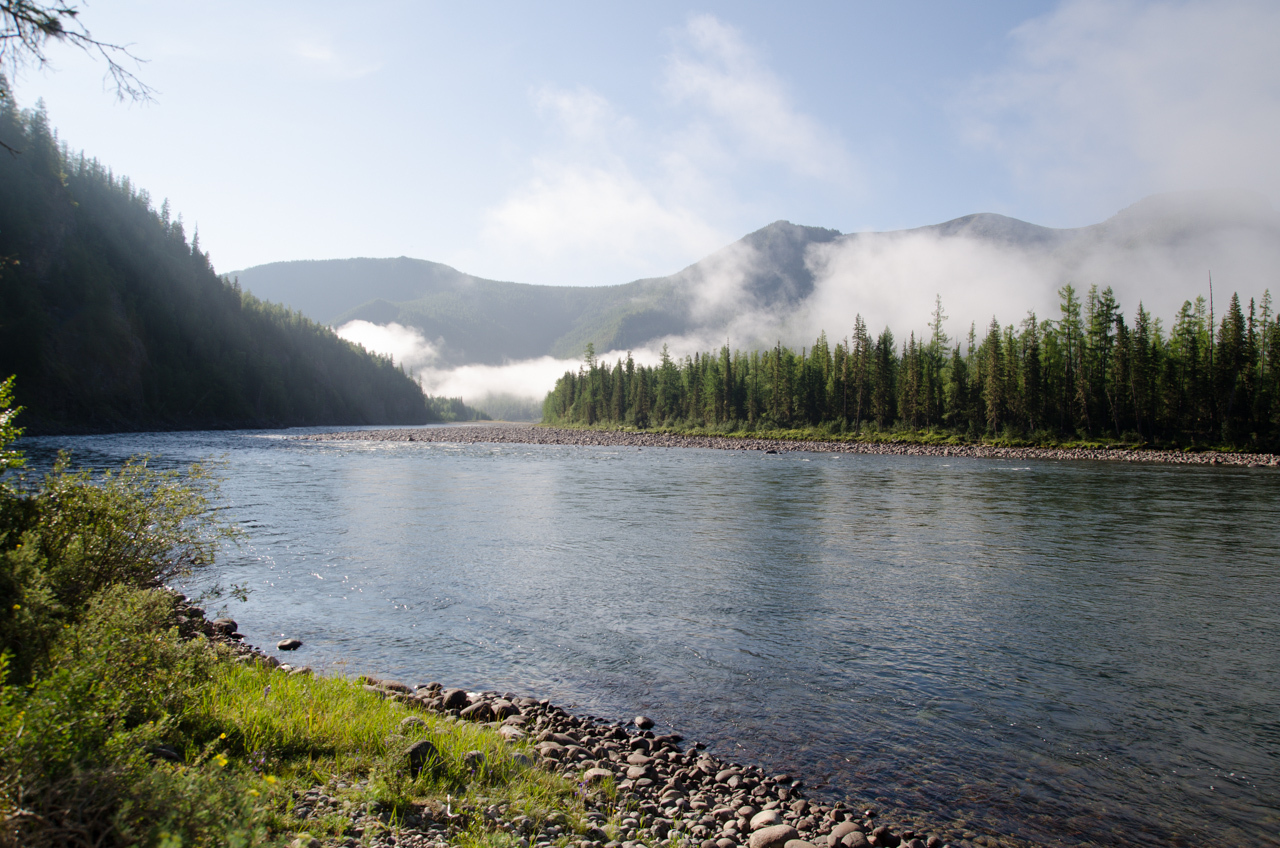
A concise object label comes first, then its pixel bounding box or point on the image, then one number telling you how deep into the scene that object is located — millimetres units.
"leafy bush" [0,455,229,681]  5445
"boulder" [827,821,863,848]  6293
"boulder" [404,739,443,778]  6511
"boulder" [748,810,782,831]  6492
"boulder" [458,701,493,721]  8812
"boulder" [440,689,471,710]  9148
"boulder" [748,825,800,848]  6125
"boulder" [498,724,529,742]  7996
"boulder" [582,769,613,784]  7203
